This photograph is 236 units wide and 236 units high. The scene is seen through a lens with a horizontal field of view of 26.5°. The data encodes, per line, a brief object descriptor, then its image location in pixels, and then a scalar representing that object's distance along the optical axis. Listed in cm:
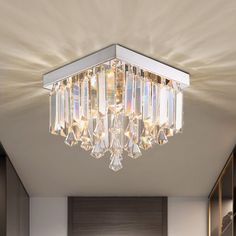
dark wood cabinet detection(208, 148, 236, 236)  402
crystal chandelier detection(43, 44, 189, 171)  208
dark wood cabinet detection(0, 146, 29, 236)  399
